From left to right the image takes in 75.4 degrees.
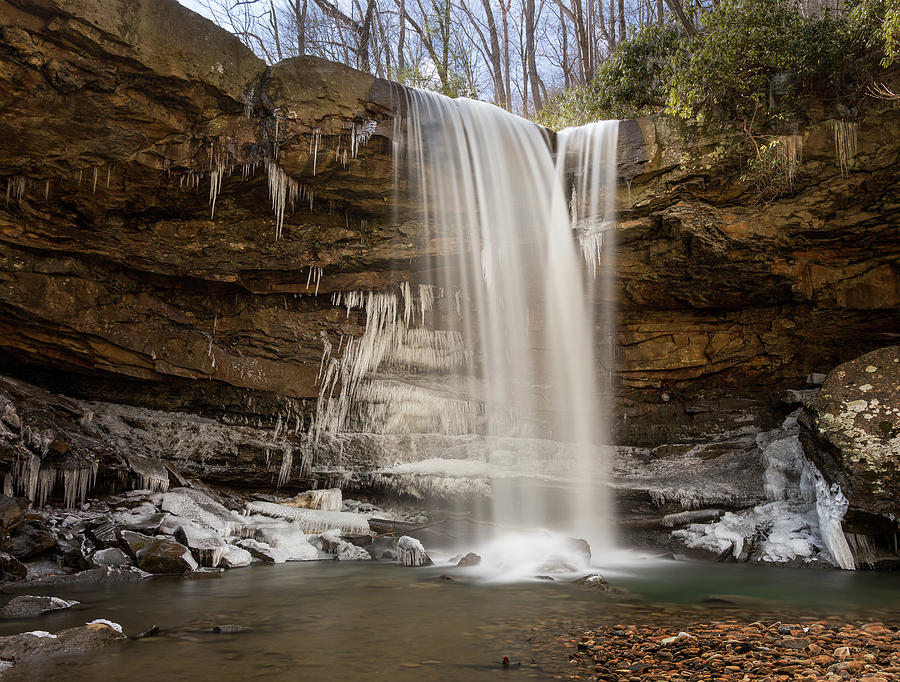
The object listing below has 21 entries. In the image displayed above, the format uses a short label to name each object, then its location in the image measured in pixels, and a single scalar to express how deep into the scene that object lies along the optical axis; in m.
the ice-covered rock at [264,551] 8.65
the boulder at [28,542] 7.05
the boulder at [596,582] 6.62
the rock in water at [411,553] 8.78
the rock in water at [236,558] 8.08
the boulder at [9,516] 7.08
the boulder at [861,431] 8.10
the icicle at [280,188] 10.01
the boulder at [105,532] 7.66
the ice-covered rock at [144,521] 8.12
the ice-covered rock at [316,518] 10.23
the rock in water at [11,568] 6.66
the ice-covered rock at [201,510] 8.99
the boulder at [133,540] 7.56
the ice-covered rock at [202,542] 7.93
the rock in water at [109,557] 7.21
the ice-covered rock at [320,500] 11.22
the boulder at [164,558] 7.36
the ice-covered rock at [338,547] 9.16
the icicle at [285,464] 12.38
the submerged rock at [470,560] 8.67
